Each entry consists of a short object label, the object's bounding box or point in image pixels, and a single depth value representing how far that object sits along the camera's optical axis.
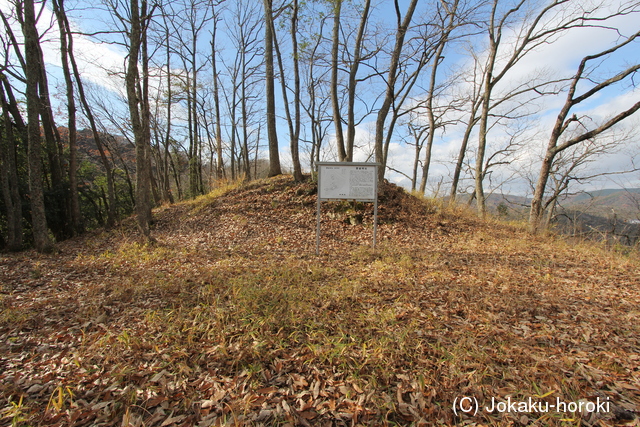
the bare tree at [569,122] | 7.29
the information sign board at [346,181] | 5.75
